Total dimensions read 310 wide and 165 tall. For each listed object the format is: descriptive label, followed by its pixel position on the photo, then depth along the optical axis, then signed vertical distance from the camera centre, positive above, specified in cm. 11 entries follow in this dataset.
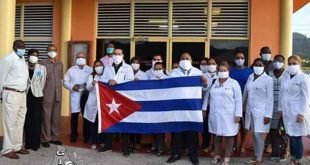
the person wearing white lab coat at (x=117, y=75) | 743 +4
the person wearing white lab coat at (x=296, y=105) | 647 -38
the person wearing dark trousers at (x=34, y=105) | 744 -54
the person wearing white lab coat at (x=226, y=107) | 670 -45
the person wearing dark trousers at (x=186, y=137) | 694 -99
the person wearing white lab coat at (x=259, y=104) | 668 -39
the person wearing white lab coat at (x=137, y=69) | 793 +17
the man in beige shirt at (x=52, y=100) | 780 -46
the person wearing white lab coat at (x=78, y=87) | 818 -21
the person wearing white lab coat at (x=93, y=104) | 775 -52
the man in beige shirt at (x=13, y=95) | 696 -34
